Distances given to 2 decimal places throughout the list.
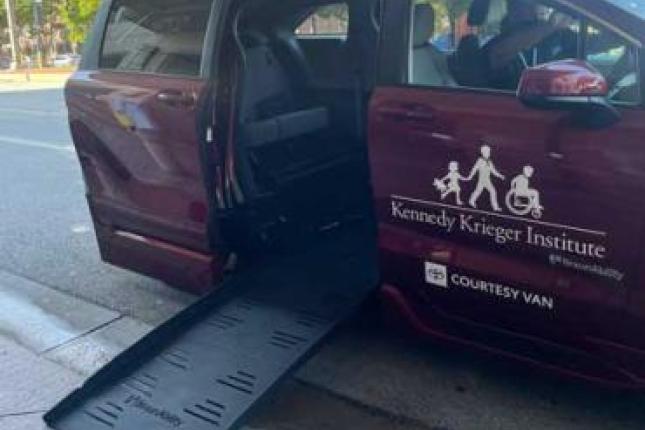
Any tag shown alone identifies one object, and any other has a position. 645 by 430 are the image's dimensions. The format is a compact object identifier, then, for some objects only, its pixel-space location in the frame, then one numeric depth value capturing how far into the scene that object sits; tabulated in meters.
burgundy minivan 2.59
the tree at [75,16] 32.22
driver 2.91
